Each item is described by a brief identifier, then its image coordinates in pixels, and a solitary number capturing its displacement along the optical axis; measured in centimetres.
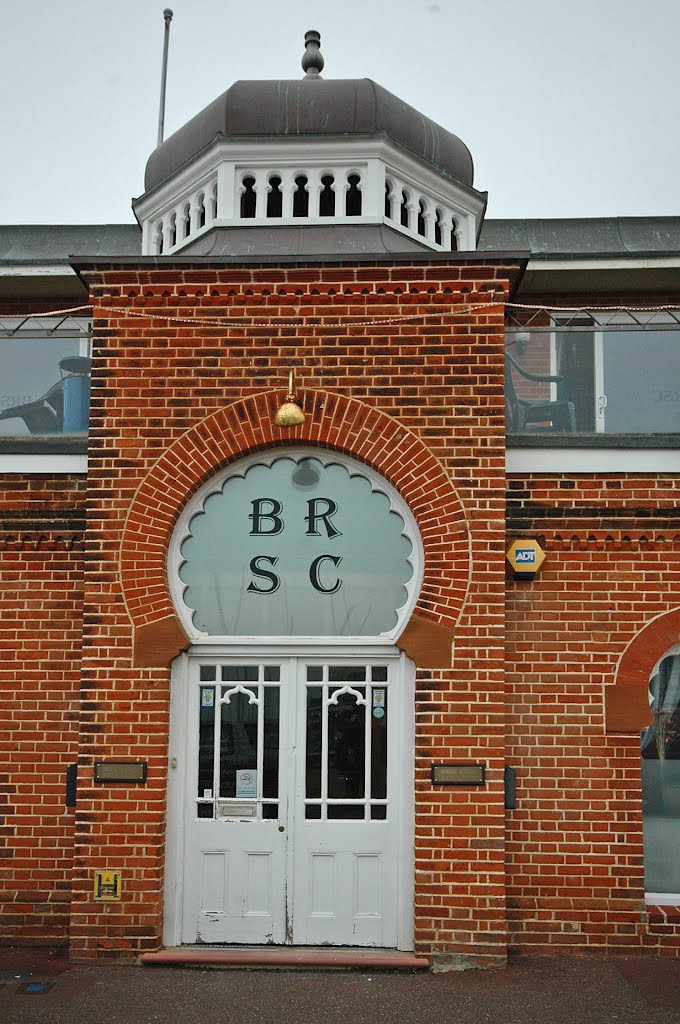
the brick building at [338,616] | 773
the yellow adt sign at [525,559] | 818
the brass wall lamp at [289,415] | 747
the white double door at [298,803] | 775
